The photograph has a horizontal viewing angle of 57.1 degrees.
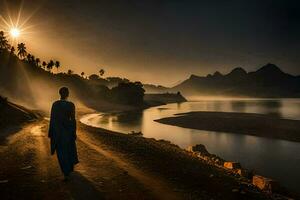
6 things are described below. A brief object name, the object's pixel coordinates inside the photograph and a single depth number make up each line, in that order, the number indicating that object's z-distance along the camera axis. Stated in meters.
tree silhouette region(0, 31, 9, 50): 156.84
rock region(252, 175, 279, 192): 12.20
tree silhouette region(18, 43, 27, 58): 165.88
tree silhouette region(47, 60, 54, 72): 182.50
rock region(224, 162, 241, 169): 18.09
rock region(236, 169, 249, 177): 15.79
